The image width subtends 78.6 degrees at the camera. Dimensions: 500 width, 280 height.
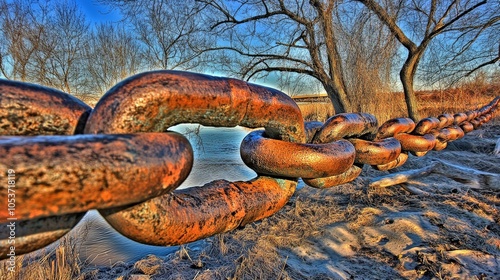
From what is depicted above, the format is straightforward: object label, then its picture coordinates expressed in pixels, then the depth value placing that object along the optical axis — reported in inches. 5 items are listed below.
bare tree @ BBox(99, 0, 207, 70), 289.6
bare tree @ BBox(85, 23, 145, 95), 452.8
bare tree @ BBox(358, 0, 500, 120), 245.0
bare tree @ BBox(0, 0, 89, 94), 442.6
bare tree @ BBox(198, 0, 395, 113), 259.1
